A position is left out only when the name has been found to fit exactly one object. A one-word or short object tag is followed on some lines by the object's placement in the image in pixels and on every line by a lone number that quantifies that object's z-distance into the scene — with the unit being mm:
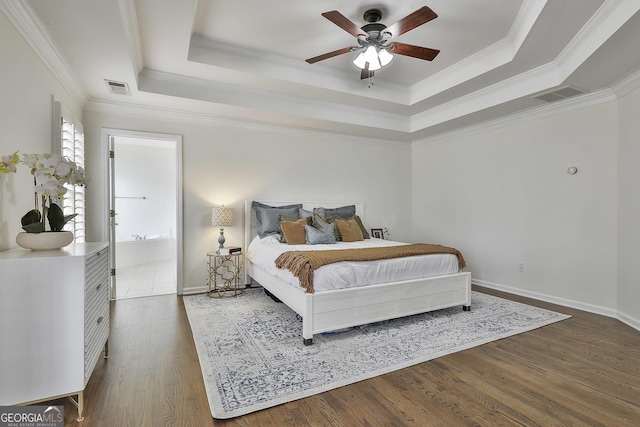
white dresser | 1607
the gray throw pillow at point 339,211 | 4835
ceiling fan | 2540
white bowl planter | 1825
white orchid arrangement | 1838
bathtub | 6117
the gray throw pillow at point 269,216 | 4391
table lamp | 4238
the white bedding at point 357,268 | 2814
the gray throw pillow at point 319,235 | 4086
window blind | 2820
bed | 2711
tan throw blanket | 2717
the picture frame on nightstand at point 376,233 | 5621
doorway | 6219
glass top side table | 4301
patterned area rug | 2059
